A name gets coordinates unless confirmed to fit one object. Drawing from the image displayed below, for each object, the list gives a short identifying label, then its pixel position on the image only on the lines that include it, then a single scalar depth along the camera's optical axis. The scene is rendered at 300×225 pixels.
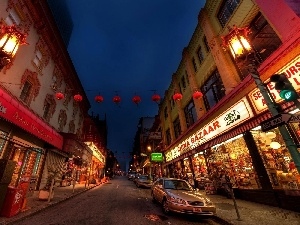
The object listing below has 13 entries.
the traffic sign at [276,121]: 4.34
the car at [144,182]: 24.87
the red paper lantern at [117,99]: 13.44
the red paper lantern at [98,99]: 13.48
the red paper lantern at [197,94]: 12.58
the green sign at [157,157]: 29.36
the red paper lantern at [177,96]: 14.30
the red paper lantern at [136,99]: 13.60
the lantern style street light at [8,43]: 6.46
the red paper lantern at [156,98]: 13.93
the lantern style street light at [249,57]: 4.42
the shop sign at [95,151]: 34.06
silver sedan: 7.39
